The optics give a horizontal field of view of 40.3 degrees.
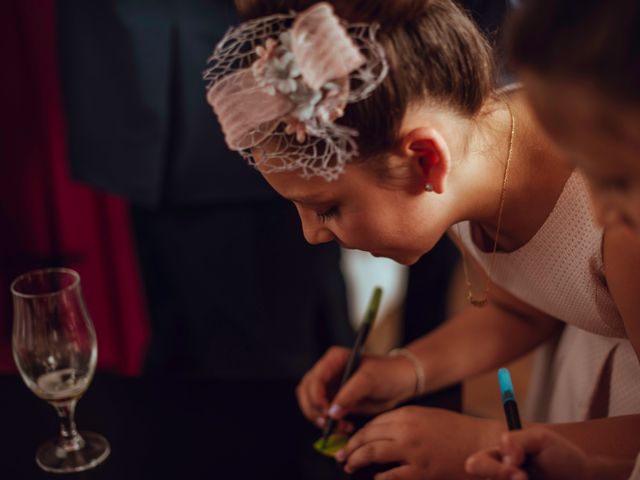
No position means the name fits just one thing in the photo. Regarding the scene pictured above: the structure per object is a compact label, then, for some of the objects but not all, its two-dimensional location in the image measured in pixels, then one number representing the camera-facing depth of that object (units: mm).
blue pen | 889
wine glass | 968
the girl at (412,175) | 860
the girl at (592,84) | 530
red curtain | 1707
